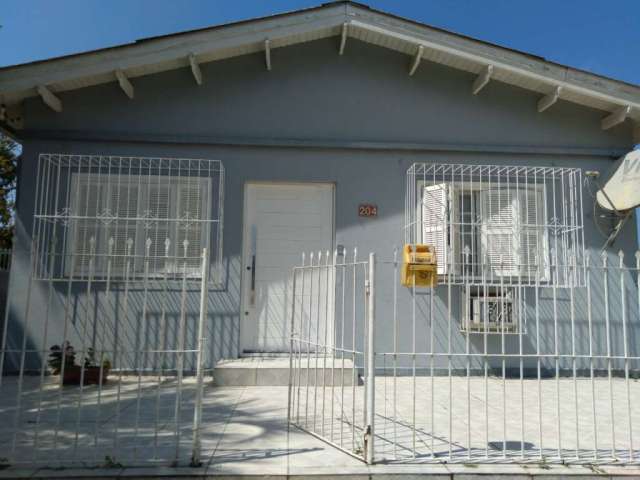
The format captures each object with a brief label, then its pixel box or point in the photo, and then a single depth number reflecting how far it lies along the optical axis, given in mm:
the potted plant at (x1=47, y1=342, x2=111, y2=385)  5613
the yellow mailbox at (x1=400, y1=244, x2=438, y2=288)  4293
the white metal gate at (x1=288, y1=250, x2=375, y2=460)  3389
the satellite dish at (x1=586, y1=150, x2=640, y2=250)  6289
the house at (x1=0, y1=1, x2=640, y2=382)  6266
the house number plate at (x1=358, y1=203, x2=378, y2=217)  6602
